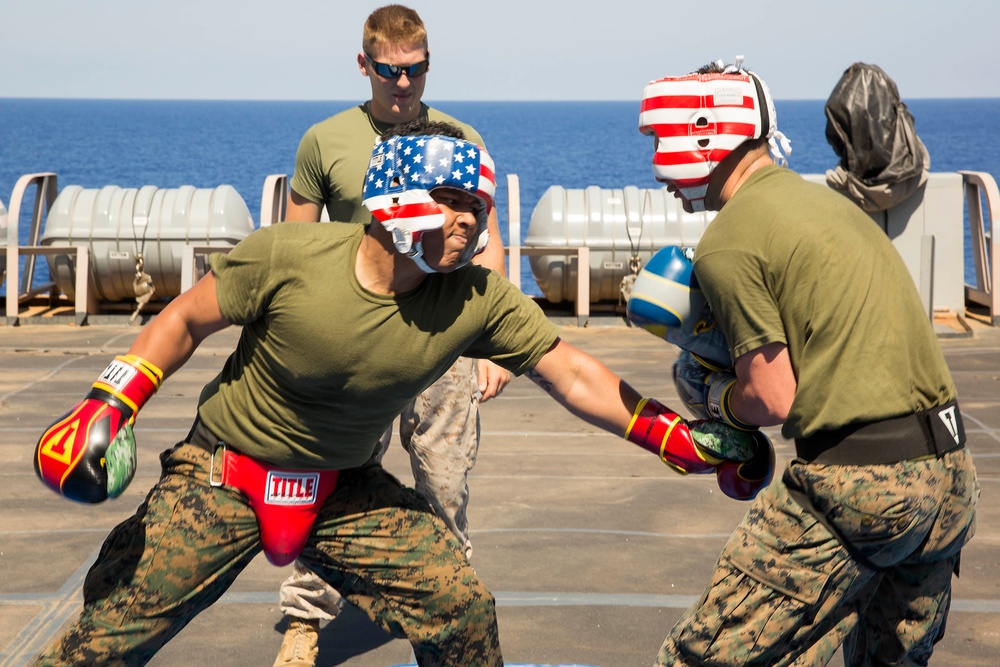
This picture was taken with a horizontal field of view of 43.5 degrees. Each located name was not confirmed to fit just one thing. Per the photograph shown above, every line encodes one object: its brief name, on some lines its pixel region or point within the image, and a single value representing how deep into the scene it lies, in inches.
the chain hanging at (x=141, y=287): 467.5
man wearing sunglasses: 194.1
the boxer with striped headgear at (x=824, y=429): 128.3
